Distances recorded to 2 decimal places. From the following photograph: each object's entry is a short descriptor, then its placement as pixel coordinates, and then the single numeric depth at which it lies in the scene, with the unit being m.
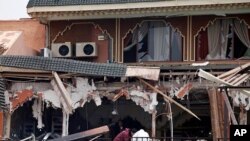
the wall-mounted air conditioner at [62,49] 25.75
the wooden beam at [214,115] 21.34
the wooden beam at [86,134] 21.75
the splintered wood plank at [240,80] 18.06
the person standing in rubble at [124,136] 21.14
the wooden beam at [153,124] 22.26
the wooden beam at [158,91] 22.14
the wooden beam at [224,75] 18.12
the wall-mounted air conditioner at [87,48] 25.50
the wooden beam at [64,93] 22.23
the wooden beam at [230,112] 18.16
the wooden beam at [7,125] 22.70
